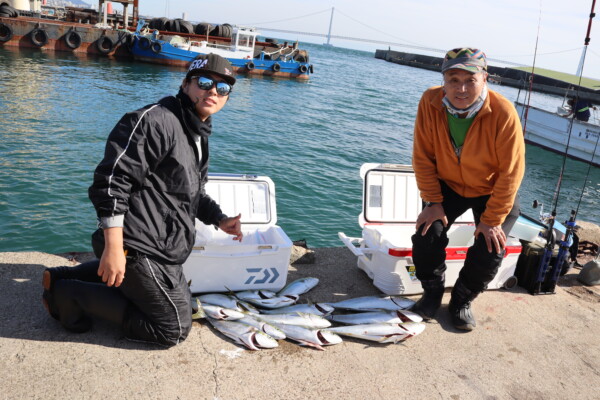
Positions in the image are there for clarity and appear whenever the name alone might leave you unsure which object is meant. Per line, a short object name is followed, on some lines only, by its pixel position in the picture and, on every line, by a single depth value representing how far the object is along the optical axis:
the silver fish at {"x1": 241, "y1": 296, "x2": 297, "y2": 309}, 3.78
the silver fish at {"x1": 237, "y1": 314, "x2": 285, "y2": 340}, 3.37
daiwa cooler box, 3.80
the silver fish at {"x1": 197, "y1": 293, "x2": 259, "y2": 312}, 3.63
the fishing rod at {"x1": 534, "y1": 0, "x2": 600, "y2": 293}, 4.37
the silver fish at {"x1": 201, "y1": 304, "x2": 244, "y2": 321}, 3.45
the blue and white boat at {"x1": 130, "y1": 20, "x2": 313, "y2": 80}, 31.45
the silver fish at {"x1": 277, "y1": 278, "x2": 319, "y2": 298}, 4.01
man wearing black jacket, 2.60
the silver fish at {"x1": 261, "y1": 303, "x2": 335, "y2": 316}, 3.70
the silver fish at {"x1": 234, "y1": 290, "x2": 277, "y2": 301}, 3.86
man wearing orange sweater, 3.26
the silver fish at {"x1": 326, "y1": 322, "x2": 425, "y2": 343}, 3.48
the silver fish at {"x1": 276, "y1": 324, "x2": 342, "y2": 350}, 3.36
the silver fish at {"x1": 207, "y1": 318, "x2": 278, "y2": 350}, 3.26
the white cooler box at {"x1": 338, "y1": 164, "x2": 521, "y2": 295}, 4.12
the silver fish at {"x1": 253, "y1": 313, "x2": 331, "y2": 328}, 3.50
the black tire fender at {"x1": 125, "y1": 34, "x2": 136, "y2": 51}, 31.41
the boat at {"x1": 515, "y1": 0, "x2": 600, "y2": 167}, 20.22
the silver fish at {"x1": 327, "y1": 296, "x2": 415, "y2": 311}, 3.88
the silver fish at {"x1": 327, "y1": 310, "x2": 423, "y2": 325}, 3.64
